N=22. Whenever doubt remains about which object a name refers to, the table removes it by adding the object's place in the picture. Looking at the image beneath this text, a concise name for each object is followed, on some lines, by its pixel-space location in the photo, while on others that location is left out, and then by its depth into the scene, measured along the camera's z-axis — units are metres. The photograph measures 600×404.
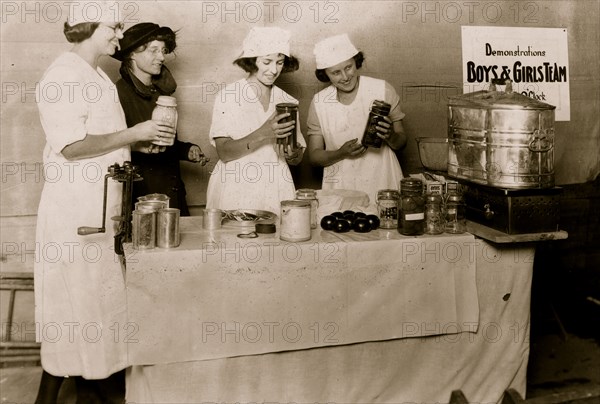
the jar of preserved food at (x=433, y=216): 3.04
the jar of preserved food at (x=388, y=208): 3.11
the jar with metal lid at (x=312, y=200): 3.19
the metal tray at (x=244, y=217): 3.13
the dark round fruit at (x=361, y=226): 3.04
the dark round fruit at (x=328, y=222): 3.07
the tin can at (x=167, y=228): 2.68
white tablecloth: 2.69
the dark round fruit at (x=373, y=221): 3.09
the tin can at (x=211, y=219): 3.12
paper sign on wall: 5.14
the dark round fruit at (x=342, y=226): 3.04
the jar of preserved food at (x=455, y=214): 3.09
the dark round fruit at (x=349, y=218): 3.09
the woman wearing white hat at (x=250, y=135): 3.64
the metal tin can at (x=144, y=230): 2.66
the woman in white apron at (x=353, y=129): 4.15
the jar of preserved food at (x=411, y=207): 2.96
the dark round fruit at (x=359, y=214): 3.11
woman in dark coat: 3.79
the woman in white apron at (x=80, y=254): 3.23
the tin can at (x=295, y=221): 2.83
